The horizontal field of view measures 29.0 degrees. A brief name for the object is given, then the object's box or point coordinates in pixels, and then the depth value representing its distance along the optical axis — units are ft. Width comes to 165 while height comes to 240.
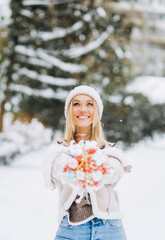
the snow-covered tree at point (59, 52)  28.17
